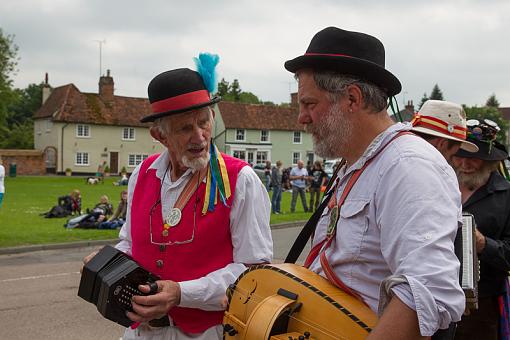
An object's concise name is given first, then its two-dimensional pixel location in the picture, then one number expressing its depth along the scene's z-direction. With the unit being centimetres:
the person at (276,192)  2077
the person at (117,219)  1455
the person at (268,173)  3070
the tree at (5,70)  4619
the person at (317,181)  2108
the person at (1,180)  1269
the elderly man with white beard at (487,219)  326
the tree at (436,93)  9944
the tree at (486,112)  8862
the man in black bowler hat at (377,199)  149
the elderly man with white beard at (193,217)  269
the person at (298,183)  2066
